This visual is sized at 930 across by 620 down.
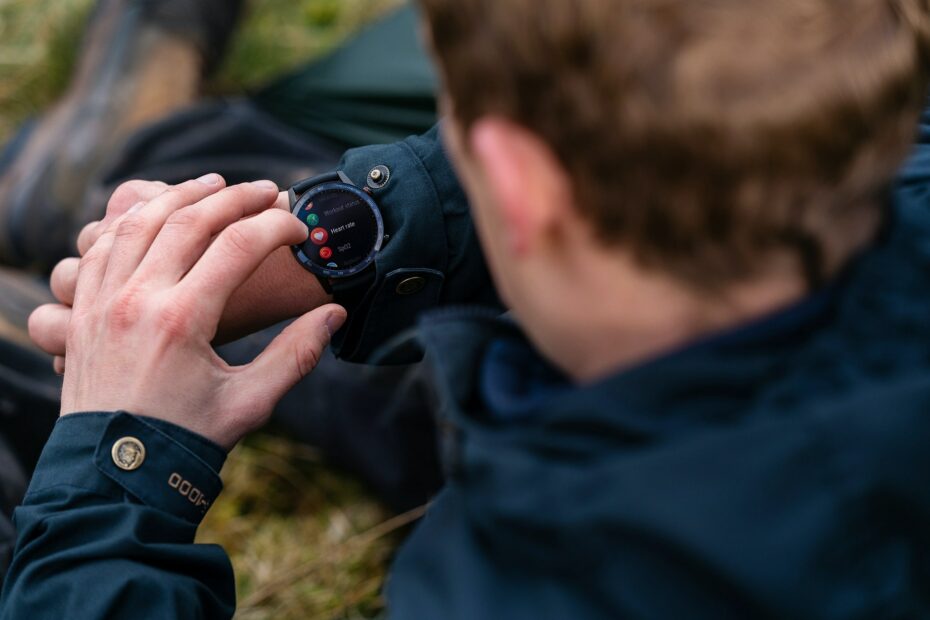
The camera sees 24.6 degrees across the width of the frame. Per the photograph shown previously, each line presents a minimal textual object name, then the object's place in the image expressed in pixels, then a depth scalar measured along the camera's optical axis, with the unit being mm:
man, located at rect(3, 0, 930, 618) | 731
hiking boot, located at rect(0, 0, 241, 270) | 1281
